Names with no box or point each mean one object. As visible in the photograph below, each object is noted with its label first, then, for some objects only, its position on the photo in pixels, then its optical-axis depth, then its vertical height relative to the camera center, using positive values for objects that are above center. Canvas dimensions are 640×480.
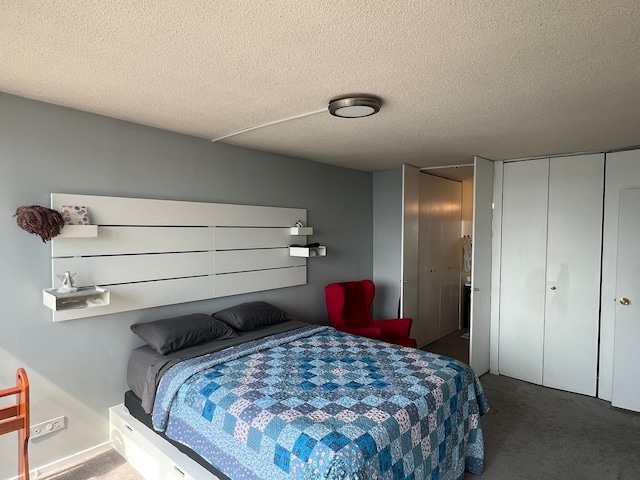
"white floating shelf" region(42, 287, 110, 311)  2.29 -0.44
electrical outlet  2.41 -1.29
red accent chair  3.81 -0.92
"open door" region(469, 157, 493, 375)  4.05 -0.38
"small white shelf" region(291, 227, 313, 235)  3.99 +0.01
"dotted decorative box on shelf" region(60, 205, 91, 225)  2.48 +0.10
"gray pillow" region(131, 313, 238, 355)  2.68 -0.75
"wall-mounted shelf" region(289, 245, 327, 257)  3.89 -0.21
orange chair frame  1.87 -0.94
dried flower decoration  2.25 +0.05
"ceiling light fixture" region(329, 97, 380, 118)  2.25 +0.75
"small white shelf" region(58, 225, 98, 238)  2.43 -0.01
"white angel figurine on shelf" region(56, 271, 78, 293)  2.39 -0.35
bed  1.75 -0.94
